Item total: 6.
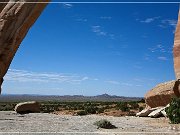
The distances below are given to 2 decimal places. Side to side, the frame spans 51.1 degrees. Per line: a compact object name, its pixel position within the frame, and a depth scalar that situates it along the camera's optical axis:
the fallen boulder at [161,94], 17.51
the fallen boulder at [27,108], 23.42
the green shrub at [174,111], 13.43
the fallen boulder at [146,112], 18.35
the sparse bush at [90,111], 24.77
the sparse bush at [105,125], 12.48
